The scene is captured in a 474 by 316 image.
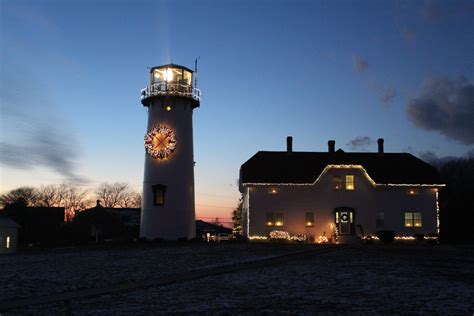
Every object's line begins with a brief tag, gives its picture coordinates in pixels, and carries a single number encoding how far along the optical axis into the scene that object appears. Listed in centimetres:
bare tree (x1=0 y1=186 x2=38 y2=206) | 9506
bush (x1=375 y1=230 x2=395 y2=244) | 3922
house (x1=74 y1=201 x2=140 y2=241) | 6154
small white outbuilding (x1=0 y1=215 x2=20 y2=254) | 4078
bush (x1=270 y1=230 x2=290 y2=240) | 3916
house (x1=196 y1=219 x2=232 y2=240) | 10028
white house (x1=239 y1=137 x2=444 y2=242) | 4025
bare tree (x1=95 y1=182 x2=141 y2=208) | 11131
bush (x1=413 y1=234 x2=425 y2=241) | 4028
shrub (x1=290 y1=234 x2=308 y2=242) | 3941
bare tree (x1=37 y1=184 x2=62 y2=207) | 10112
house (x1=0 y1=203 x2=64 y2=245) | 5647
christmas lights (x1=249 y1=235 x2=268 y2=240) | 4003
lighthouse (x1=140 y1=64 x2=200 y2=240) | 3903
